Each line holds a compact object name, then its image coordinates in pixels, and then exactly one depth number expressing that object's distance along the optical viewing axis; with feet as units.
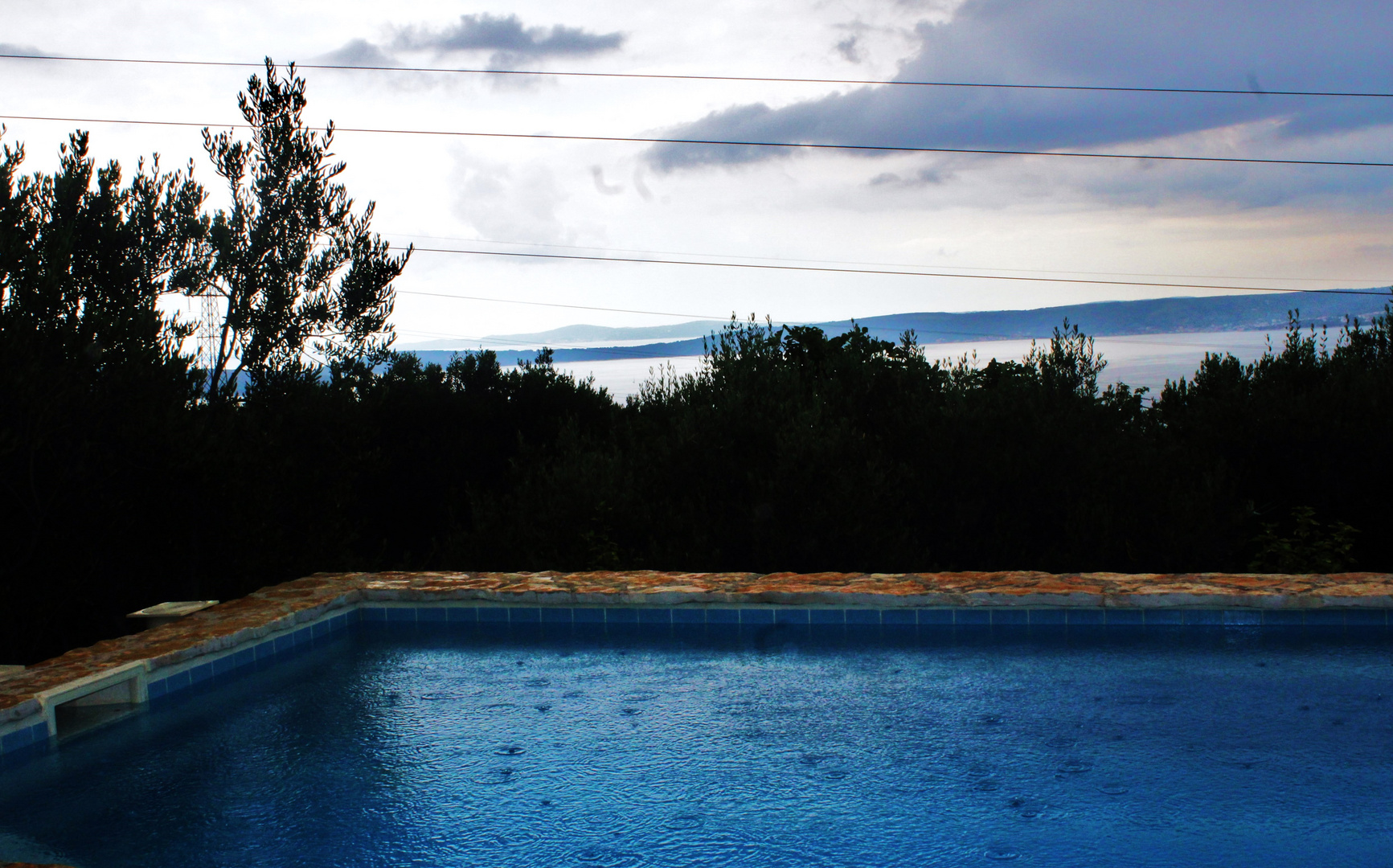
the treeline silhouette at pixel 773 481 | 27.96
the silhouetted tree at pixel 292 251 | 50.31
